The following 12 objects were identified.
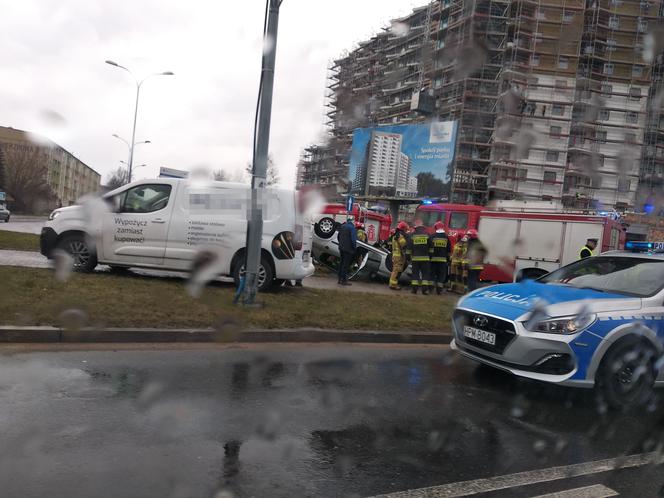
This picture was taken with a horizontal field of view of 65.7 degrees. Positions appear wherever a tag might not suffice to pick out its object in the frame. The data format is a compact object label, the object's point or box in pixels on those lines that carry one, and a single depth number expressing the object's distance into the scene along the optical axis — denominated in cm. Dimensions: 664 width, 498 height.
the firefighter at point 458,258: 1237
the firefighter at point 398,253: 1208
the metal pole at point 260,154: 752
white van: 851
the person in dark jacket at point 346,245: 1161
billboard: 1790
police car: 461
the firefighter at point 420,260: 1156
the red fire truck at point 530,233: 1439
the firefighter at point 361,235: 1446
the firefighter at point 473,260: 1190
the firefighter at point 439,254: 1176
